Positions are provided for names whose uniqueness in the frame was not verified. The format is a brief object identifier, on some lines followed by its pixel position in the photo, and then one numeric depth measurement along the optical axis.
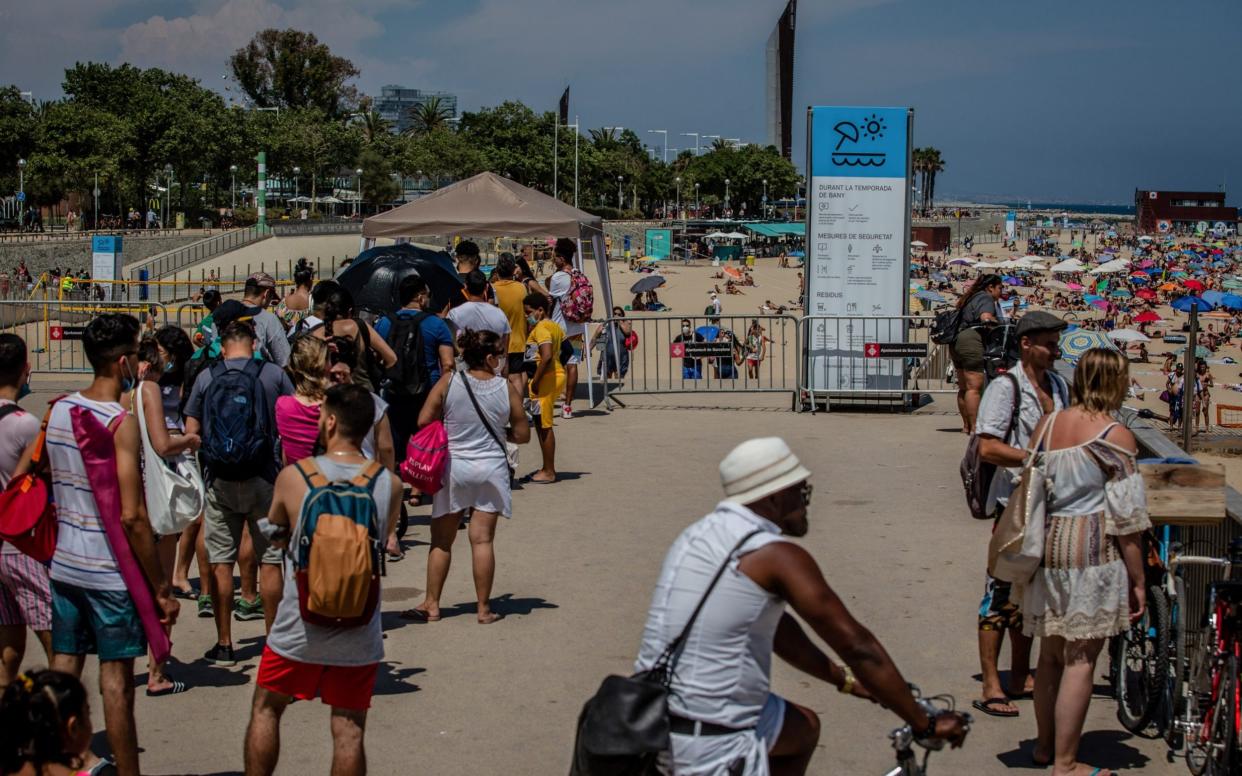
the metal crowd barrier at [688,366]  16.61
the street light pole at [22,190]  67.25
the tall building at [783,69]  105.19
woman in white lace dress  5.06
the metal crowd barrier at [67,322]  17.53
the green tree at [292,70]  119.06
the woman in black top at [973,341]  12.38
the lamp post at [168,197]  77.30
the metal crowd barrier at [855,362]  15.39
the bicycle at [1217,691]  5.02
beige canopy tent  15.49
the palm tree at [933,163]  162.50
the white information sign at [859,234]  15.23
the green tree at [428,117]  121.88
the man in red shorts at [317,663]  4.51
